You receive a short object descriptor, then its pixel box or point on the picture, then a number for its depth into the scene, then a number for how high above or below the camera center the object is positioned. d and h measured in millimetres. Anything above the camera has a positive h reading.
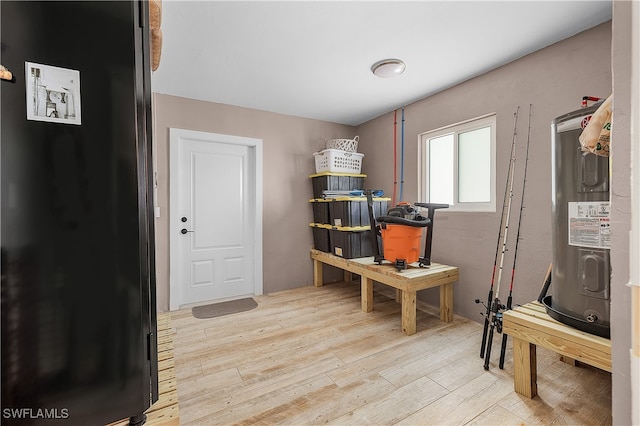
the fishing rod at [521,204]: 2262 +34
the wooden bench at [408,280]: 2424 -678
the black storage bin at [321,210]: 3555 -10
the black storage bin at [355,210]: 3209 -11
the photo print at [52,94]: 646 +285
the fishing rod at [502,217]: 2375 -79
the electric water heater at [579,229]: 1309 -107
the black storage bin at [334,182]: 3533 +366
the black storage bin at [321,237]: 3602 -380
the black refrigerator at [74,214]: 640 -8
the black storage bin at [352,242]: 3191 -397
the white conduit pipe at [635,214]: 303 -7
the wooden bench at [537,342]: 1308 -705
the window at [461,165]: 2629 +463
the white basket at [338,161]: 3523 +642
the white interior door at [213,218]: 3139 -100
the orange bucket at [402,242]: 2623 -323
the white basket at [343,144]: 3633 +876
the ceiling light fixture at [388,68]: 2332 +1246
